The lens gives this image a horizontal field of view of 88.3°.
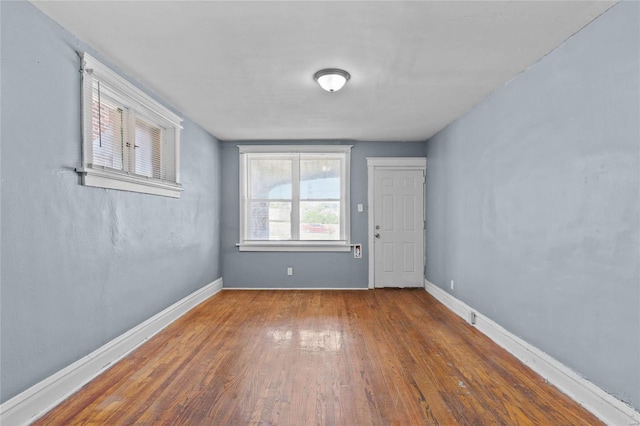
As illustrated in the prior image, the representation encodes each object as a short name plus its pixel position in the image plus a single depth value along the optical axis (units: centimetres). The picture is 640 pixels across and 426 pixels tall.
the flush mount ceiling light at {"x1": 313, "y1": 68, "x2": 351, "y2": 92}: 279
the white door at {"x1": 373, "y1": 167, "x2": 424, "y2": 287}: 555
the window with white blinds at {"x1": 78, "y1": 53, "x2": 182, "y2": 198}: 249
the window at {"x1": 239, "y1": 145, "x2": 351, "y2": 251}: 558
